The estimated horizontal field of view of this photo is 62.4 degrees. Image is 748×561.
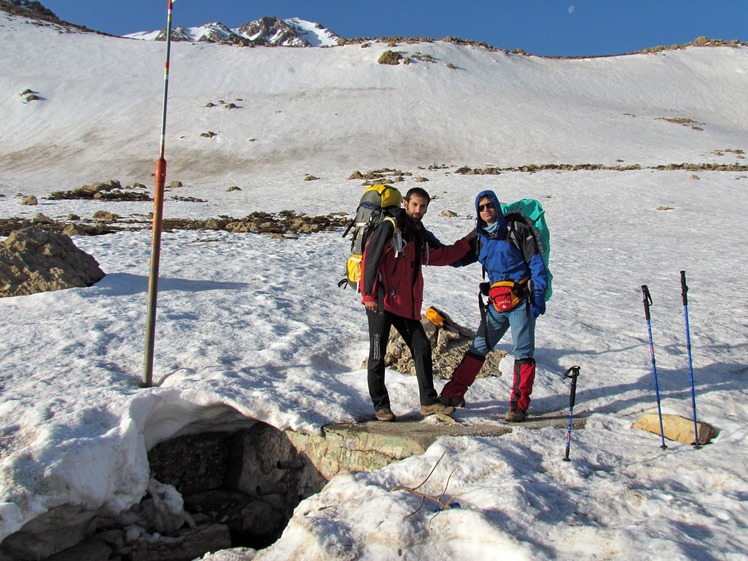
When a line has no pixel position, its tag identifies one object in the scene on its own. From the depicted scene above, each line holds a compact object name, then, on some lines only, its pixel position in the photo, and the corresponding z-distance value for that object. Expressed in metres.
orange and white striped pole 4.64
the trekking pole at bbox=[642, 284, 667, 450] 4.89
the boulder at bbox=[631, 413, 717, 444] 4.29
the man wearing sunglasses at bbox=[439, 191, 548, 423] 4.83
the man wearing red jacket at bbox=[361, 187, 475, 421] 4.61
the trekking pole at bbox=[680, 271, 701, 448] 4.18
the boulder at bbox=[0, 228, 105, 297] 7.09
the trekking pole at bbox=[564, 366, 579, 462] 3.97
